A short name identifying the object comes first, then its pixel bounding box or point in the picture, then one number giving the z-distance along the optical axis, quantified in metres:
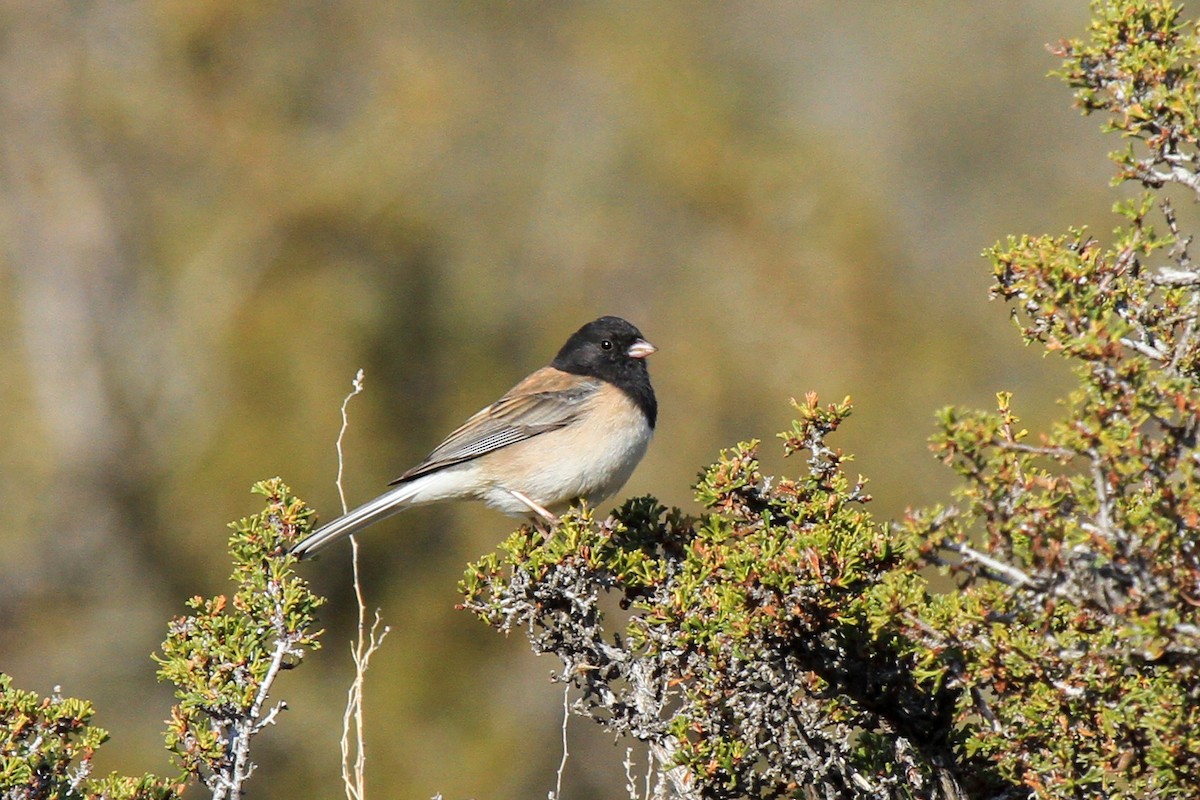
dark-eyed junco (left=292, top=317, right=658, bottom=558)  8.35
